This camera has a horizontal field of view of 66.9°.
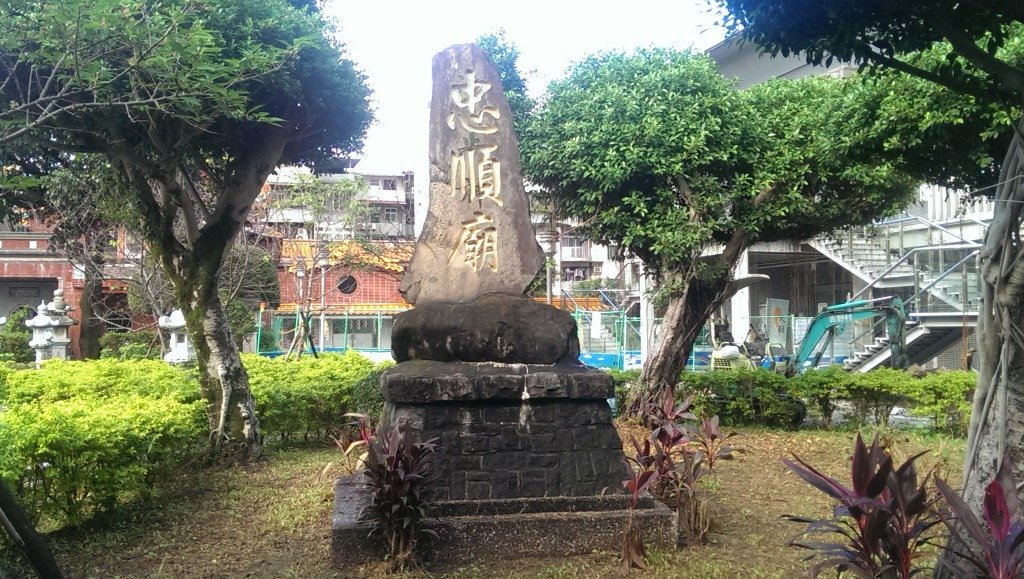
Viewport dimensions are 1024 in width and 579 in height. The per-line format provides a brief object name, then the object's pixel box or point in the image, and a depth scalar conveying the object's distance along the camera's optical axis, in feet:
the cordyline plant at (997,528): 8.79
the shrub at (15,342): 64.80
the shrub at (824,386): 34.12
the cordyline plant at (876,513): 9.77
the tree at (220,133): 20.06
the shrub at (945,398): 32.68
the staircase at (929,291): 45.42
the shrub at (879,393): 33.45
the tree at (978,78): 10.41
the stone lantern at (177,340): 41.24
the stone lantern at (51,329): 49.75
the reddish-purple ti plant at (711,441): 16.53
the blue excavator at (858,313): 42.63
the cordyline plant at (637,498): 14.80
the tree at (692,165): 30.01
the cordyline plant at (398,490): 14.19
